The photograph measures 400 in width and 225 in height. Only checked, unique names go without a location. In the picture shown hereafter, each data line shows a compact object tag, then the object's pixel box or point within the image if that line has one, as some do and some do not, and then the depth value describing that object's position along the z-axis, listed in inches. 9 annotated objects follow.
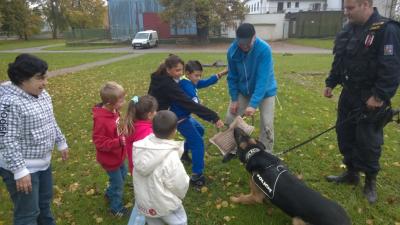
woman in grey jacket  99.7
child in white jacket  102.3
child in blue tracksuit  165.9
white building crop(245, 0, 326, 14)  2358.5
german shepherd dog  115.6
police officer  137.3
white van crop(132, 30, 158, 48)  1315.2
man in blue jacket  169.9
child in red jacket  129.5
